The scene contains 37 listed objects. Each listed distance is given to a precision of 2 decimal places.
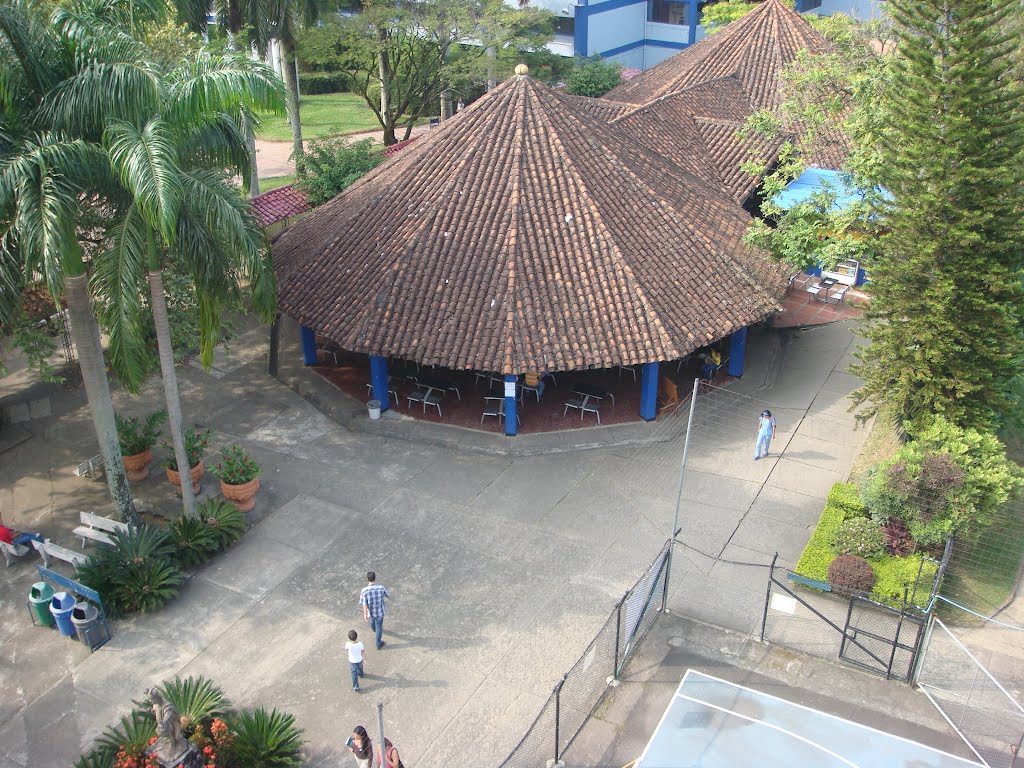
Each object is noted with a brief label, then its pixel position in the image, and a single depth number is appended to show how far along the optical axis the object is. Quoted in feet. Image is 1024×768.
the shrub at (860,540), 58.44
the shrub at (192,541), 57.67
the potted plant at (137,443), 66.00
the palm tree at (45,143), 45.06
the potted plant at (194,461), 64.80
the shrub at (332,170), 100.83
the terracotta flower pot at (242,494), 62.44
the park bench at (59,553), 56.29
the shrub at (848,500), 61.98
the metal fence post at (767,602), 50.31
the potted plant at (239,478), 62.49
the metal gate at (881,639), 49.80
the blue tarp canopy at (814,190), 76.35
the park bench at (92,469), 65.31
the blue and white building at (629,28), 177.17
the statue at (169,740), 40.63
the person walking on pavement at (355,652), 47.10
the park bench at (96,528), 58.23
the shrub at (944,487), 58.08
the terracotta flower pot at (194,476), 64.80
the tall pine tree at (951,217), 59.26
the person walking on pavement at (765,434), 68.70
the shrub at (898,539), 59.00
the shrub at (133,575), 54.24
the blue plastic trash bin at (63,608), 51.39
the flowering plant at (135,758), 41.16
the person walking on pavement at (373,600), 49.55
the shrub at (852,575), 55.06
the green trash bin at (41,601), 52.65
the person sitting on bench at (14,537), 58.18
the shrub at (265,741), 43.62
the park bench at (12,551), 58.08
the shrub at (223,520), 59.52
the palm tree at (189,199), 45.37
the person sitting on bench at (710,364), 79.41
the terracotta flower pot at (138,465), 66.13
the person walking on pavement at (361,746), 41.50
